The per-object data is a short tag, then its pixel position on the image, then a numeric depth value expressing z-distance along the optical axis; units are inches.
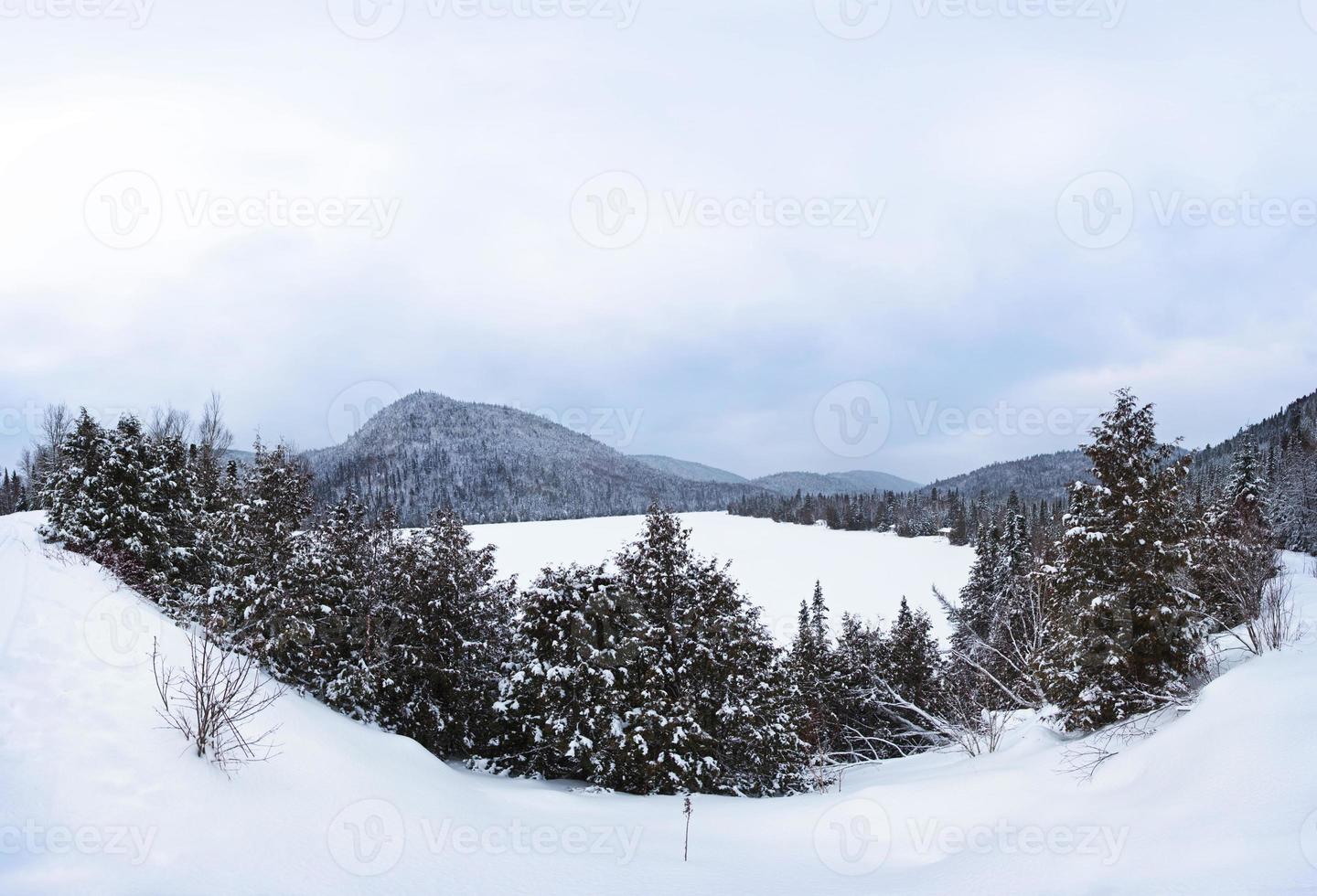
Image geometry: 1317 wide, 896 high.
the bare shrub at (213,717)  281.1
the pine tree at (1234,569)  480.4
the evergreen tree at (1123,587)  485.7
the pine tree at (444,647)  798.5
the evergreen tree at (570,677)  642.2
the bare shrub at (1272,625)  415.2
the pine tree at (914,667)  1218.0
